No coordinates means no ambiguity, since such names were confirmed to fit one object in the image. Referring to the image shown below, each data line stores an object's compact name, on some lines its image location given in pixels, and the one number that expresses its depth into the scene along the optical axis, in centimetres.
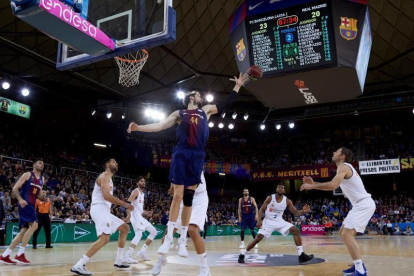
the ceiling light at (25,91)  2153
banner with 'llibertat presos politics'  2945
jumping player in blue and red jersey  500
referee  1339
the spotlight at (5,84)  1944
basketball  571
